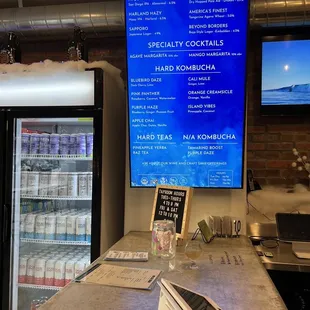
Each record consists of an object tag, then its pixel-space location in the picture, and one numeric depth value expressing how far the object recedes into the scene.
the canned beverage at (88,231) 2.71
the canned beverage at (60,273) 2.70
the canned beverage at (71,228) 2.72
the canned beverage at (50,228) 2.78
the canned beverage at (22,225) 2.80
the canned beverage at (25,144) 2.79
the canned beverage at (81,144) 2.74
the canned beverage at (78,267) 2.66
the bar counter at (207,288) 1.27
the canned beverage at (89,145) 2.74
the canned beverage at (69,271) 2.67
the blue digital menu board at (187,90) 2.23
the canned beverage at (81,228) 2.70
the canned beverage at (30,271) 2.75
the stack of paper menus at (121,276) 1.46
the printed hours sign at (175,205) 2.04
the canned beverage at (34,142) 2.81
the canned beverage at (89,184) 2.75
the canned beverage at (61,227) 2.74
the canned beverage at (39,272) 2.74
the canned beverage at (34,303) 2.76
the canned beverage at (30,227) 2.80
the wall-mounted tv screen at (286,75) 3.09
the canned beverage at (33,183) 2.80
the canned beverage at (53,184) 2.79
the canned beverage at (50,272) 2.72
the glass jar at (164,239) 1.85
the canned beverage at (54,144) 2.79
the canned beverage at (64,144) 2.78
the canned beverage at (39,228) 2.79
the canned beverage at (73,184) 2.74
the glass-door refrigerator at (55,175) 2.44
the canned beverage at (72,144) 2.76
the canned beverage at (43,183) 2.81
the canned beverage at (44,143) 2.81
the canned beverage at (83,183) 2.75
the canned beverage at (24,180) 2.79
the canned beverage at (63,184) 2.76
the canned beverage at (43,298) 2.84
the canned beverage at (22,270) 2.75
